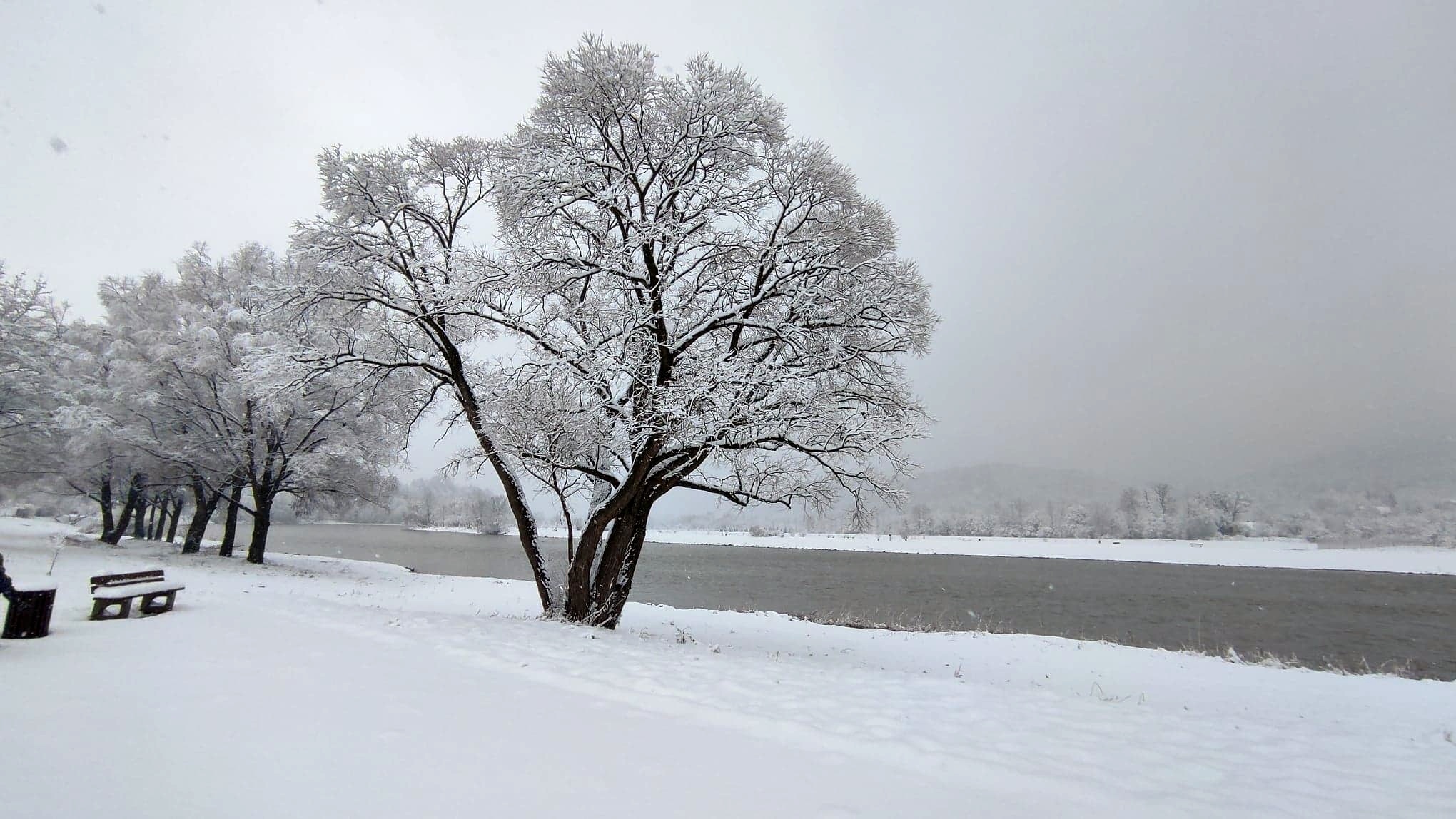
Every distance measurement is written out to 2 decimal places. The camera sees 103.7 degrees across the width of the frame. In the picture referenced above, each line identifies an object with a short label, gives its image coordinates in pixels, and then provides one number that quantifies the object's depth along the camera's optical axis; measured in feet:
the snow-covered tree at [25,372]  56.80
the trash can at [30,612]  18.72
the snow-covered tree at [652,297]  26.91
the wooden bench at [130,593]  22.84
